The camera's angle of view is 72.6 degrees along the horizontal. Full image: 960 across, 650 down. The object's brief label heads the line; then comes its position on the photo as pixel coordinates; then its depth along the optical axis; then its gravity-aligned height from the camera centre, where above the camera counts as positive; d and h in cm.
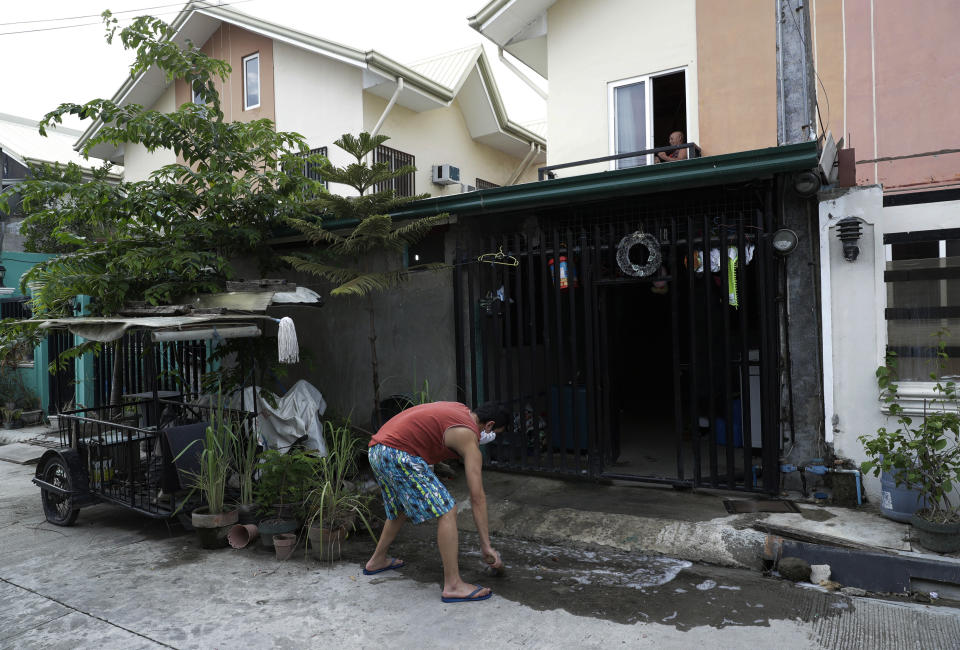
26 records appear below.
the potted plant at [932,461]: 461 -108
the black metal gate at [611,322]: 587 +4
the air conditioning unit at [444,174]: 1502 +359
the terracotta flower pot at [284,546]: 529 -172
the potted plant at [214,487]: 553 -130
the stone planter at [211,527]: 551 -162
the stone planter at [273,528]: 543 -162
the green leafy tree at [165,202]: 727 +157
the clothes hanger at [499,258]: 699 +76
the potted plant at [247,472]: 577 -124
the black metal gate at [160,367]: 889 -44
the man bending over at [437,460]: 436 -90
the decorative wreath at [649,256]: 628 +68
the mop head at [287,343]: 627 -9
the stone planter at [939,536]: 453 -153
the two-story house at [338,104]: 1246 +502
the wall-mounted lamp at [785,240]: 573 +71
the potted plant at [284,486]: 557 -132
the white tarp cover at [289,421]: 725 -98
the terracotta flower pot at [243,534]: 559 -170
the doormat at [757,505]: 552 -158
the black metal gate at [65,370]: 1164 -49
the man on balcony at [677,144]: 980 +274
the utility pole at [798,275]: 588 +41
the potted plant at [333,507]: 523 -146
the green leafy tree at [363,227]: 690 +113
